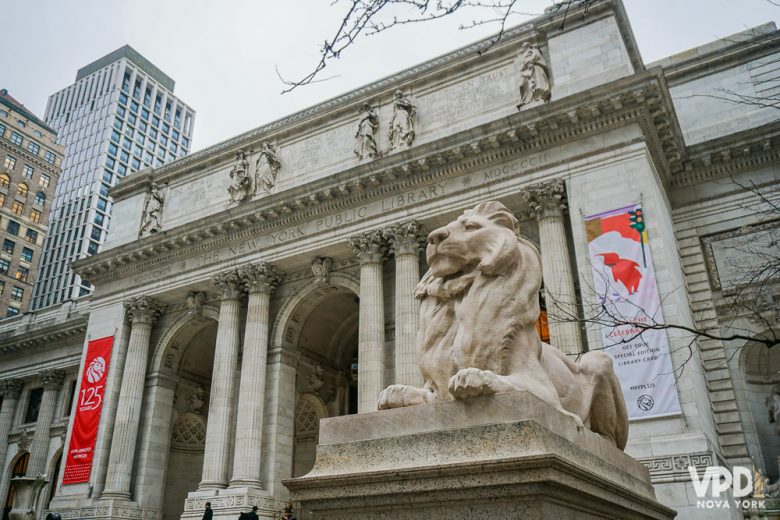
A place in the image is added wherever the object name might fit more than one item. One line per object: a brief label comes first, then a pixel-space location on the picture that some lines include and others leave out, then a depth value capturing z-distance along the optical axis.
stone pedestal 4.14
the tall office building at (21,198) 70.62
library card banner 16.80
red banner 27.44
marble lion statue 5.34
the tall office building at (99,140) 92.69
